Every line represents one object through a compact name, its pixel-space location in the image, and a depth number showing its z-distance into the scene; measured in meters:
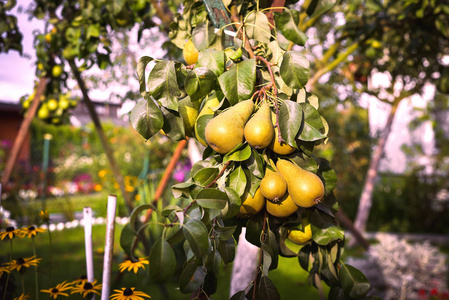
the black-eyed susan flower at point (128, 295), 0.96
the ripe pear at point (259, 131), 0.66
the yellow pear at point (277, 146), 0.73
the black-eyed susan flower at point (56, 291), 1.05
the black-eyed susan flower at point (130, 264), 1.00
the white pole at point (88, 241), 1.03
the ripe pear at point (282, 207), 0.76
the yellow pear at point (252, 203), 0.74
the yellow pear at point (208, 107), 0.79
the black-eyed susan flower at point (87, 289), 1.03
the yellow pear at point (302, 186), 0.71
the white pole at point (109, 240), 0.92
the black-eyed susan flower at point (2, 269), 1.08
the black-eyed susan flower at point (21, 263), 1.16
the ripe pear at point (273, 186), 0.70
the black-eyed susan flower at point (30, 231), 1.15
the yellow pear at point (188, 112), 0.83
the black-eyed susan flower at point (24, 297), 1.04
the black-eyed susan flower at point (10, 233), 1.15
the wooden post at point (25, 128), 2.32
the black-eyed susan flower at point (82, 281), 1.11
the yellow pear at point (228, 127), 0.69
